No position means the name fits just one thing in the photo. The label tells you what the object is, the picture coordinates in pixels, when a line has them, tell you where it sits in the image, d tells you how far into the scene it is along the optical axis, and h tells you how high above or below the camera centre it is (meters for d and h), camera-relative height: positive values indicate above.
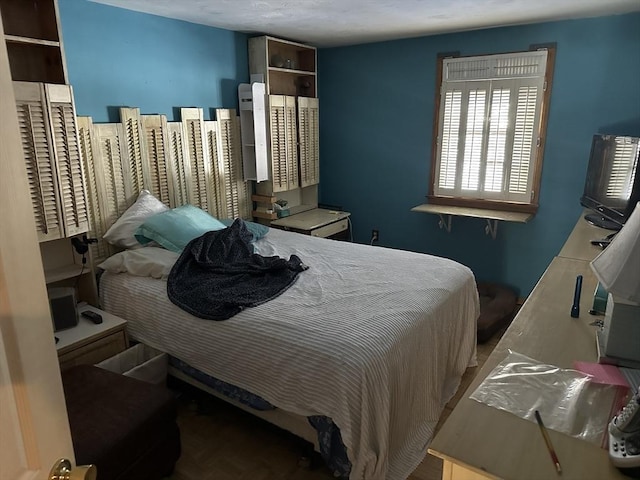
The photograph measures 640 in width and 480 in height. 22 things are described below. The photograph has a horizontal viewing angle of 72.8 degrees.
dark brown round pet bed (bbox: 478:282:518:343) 3.26 -1.40
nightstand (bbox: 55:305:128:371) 2.20 -1.08
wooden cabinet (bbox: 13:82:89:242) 2.19 -0.13
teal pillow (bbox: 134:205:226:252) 2.88 -0.65
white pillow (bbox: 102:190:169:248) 2.89 -0.60
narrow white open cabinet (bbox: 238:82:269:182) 3.69 +0.00
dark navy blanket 2.28 -0.84
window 3.54 +0.00
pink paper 1.25 -0.71
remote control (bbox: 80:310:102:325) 2.43 -1.02
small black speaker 2.28 -0.91
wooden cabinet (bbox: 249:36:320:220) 3.83 +0.12
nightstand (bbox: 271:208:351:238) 3.91 -0.83
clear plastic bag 1.10 -0.72
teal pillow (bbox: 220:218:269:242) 3.32 -0.75
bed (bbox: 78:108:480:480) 1.85 -0.92
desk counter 0.96 -0.73
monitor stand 2.85 -0.61
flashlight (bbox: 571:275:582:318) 1.68 -0.65
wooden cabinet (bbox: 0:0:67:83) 2.28 +0.46
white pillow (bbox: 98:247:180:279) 2.62 -0.78
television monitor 2.57 -0.32
